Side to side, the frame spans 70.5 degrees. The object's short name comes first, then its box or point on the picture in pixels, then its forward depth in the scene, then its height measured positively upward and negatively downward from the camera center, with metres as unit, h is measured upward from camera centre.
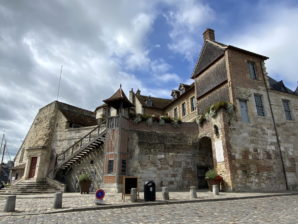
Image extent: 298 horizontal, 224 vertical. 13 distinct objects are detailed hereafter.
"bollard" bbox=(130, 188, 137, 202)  9.81 -0.65
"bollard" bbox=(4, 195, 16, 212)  7.44 -0.77
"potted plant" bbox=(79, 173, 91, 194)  14.85 -0.15
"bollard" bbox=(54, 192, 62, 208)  7.98 -0.69
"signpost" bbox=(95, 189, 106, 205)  8.69 -0.65
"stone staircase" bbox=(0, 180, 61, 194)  18.02 -0.57
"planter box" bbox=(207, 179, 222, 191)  15.02 -0.17
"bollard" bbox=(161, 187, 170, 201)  10.41 -0.69
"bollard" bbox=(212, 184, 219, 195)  12.41 -0.59
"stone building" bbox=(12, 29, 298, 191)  15.76 +3.11
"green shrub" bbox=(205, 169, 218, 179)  15.01 +0.37
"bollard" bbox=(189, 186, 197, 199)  11.00 -0.66
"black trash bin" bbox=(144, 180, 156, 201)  9.93 -0.58
